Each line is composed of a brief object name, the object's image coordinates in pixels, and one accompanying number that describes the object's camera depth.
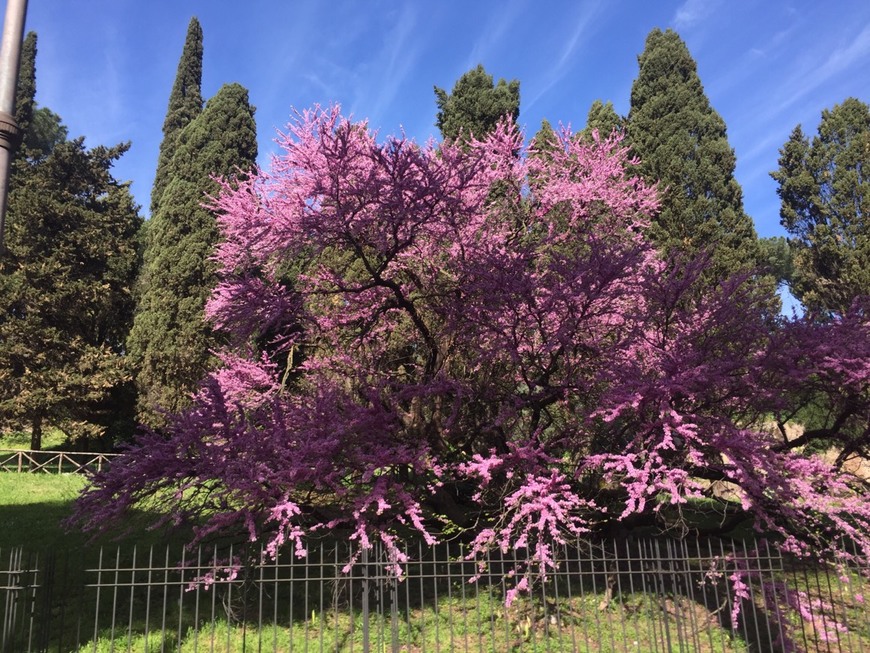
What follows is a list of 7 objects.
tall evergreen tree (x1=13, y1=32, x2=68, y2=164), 30.33
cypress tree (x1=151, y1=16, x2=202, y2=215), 31.03
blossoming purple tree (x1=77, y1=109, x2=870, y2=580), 6.77
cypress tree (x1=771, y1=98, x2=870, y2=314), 21.14
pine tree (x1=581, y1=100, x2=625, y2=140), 21.53
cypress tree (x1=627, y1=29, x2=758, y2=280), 17.59
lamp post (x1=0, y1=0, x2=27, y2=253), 3.30
